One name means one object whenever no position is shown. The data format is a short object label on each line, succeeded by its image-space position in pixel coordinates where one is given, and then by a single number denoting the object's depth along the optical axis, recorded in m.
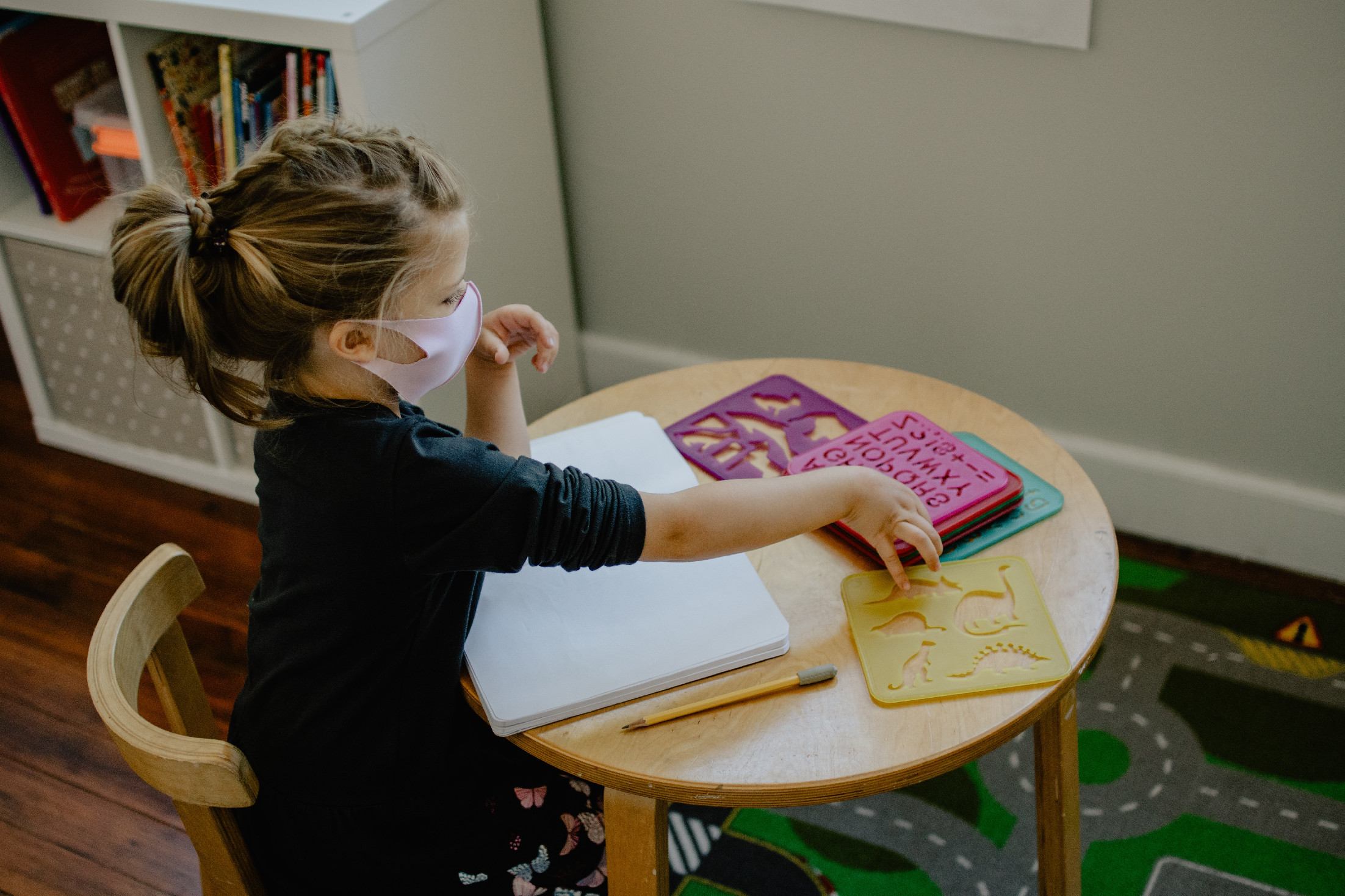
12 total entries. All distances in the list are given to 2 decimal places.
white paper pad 0.91
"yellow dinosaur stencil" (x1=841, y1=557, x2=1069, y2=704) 0.91
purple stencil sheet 1.14
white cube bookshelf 1.53
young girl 0.83
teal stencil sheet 1.03
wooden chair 0.82
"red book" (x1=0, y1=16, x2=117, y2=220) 1.85
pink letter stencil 1.03
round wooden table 0.85
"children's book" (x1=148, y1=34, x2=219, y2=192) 1.69
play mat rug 1.41
